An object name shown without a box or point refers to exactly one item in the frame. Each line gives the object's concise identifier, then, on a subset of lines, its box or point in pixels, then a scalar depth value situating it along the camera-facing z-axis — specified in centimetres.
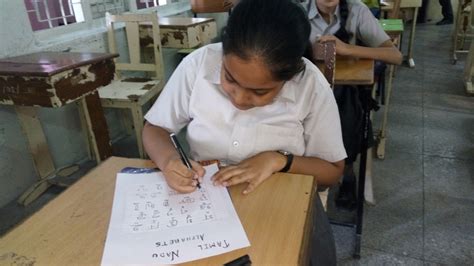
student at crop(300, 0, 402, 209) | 185
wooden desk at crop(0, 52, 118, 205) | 169
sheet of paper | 63
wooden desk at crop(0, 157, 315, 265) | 62
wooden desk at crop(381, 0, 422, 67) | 412
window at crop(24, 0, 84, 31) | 226
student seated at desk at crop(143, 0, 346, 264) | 79
